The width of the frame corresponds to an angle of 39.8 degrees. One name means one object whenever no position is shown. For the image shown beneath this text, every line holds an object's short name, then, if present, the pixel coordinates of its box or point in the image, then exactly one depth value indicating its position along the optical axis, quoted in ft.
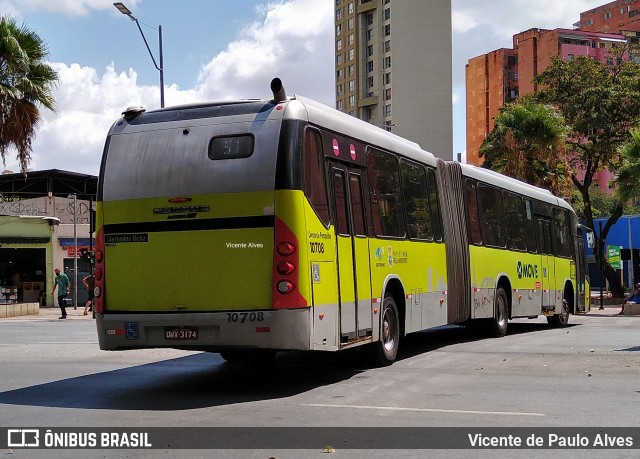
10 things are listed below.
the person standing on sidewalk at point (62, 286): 104.22
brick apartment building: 373.40
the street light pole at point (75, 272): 125.29
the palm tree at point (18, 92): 102.68
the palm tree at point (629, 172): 110.52
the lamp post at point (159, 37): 98.72
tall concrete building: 358.23
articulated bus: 33.17
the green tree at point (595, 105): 133.80
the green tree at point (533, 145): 129.49
